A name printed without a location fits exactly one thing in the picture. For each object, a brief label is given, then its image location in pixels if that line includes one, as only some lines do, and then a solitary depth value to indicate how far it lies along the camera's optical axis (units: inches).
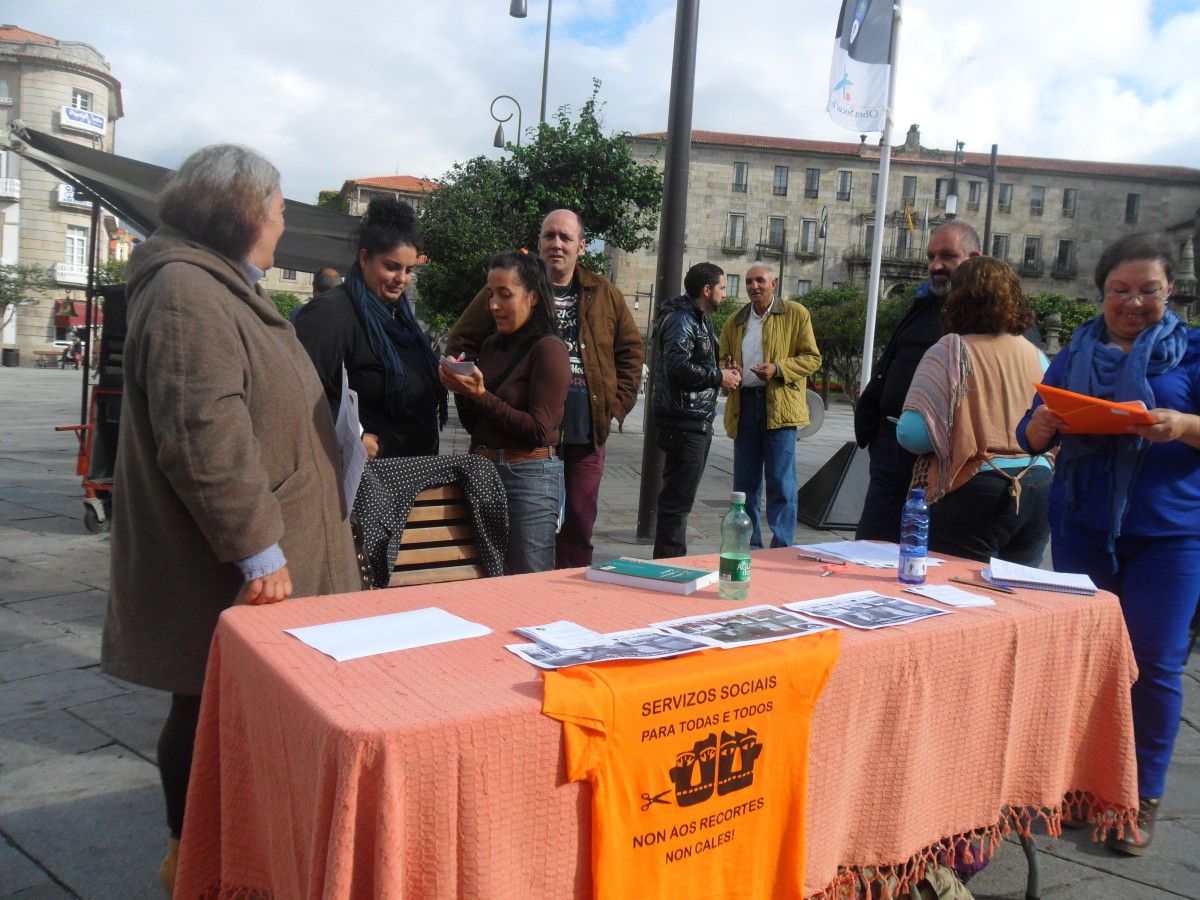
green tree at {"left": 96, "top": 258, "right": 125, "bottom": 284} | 1838.1
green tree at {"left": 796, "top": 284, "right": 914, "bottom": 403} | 1493.6
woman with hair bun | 118.2
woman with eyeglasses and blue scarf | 111.3
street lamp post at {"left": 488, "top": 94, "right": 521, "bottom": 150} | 743.5
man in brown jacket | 161.3
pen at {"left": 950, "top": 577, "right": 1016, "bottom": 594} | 101.4
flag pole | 339.3
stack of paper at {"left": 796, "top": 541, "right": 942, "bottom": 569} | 113.0
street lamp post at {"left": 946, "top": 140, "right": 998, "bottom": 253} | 837.2
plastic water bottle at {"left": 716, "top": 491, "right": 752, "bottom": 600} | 92.9
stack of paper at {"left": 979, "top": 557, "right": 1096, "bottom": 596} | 102.0
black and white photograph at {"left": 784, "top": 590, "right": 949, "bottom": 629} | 85.2
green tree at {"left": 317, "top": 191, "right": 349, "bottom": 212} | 2935.3
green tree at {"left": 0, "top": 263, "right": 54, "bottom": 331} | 1795.0
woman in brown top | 131.0
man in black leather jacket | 194.1
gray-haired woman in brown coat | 78.1
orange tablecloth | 56.9
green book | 94.5
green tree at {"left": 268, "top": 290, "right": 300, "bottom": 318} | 2470.8
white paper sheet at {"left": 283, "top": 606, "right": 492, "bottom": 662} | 71.1
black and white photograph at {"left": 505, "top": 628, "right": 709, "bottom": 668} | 69.1
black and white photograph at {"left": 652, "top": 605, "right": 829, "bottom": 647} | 76.0
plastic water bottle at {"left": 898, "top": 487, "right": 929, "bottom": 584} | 102.9
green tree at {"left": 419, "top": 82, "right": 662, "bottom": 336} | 564.7
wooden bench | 117.8
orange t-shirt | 62.9
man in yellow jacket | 222.2
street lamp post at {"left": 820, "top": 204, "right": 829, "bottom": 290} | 2376.0
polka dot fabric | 110.8
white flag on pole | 356.8
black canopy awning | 234.8
